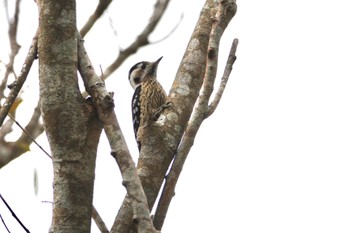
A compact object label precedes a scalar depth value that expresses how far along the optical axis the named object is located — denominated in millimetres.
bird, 11162
